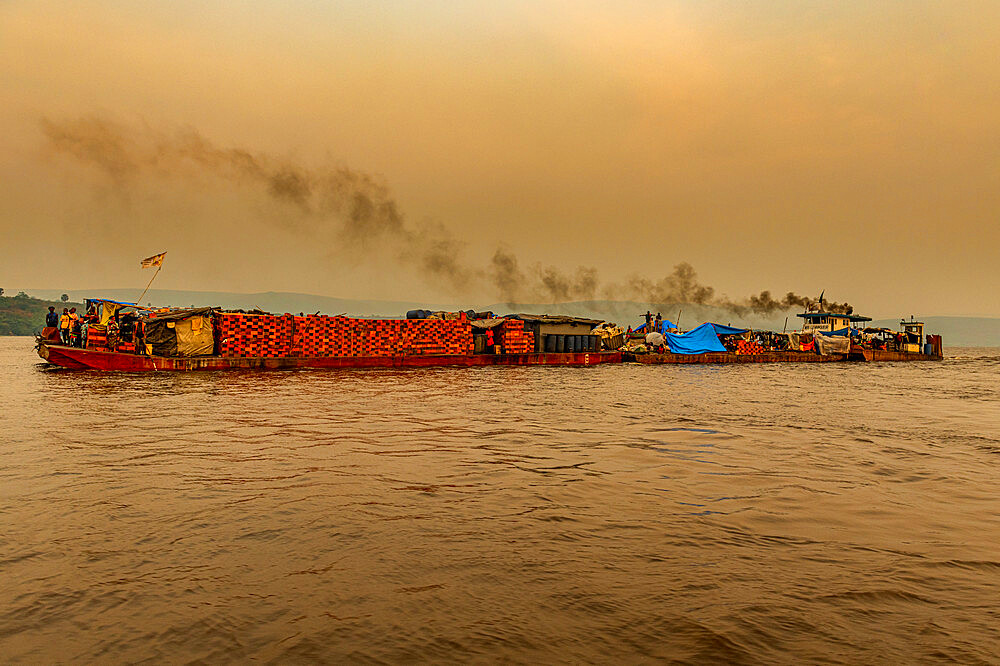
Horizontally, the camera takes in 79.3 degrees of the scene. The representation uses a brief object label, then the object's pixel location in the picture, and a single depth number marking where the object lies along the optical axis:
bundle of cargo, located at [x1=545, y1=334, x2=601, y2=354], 55.38
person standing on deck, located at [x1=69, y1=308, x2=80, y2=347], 39.91
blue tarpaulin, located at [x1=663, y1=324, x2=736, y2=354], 62.31
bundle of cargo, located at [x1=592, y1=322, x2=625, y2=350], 64.12
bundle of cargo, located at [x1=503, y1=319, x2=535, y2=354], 52.44
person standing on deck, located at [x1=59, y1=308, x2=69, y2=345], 39.77
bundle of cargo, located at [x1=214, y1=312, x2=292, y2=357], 41.09
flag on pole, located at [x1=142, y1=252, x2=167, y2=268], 42.06
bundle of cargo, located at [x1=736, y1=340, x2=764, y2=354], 67.75
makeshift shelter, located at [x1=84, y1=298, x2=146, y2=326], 40.19
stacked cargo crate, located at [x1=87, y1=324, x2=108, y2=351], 37.91
